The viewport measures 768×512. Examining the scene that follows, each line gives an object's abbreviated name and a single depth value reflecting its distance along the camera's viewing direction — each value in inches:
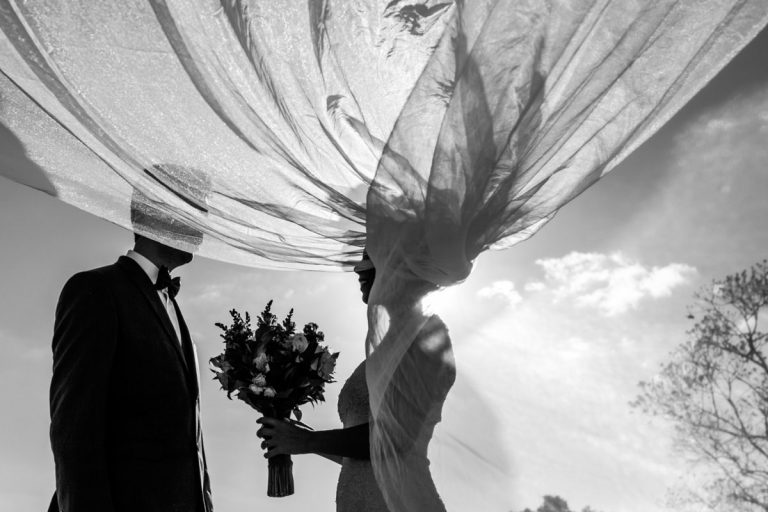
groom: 88.1
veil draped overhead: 61.2
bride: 76.9
